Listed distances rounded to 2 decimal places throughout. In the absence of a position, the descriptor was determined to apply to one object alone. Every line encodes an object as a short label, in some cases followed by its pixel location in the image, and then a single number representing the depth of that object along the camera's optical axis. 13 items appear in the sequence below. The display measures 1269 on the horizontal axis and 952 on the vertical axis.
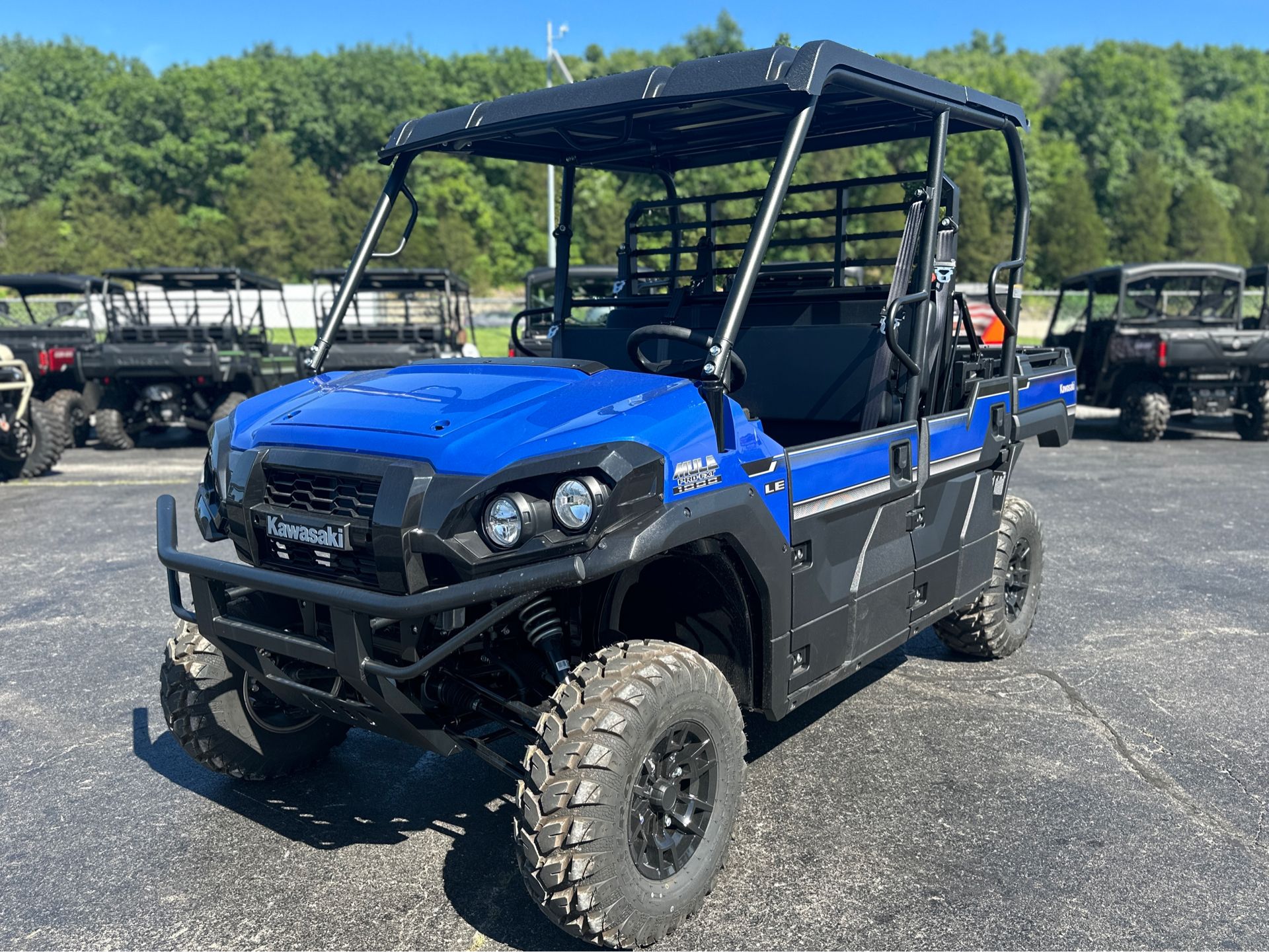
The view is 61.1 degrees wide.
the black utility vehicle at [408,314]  13.77
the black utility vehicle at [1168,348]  12.38
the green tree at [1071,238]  57.47
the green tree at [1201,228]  59.38
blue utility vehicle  2.63
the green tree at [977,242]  52.69
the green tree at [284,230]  54.94
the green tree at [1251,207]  67.31
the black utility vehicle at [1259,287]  13.77
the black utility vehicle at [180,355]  12.29
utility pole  20.31
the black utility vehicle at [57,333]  12.23
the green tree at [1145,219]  60.66
